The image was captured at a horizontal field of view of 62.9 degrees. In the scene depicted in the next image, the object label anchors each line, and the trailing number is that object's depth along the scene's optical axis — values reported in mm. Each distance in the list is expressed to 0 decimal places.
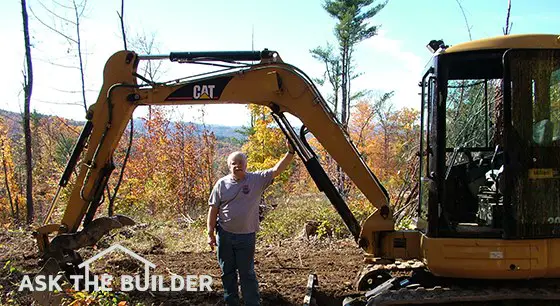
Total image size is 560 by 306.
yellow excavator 3969
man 4645
